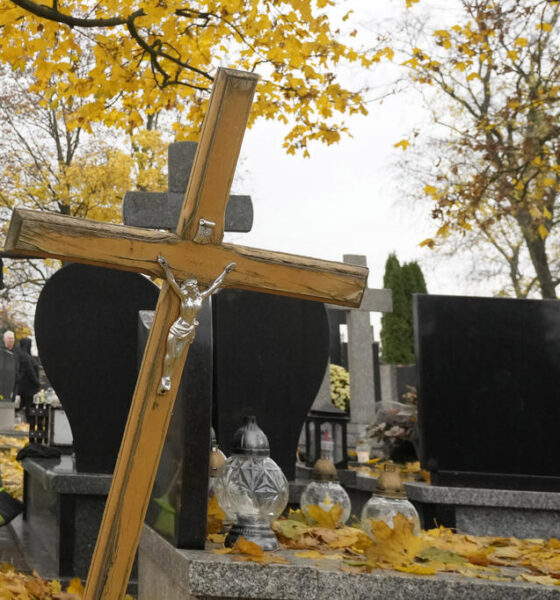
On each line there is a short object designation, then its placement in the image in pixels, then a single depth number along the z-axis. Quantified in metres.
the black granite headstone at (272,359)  5.35
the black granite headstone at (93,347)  5.36
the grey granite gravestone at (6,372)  18.72
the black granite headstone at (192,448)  3.13
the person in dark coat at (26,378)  19.91
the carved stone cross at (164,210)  6.53
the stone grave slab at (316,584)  2.82
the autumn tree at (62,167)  20.69
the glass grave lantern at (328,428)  7.24
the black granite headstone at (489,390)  5.70
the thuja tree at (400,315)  29.14
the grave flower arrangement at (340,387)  12.36
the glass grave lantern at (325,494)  4.02
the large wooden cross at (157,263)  2.82
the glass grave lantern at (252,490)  3.19
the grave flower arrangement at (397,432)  7.27
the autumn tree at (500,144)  10.10
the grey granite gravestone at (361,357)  12.50
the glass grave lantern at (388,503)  3.49
